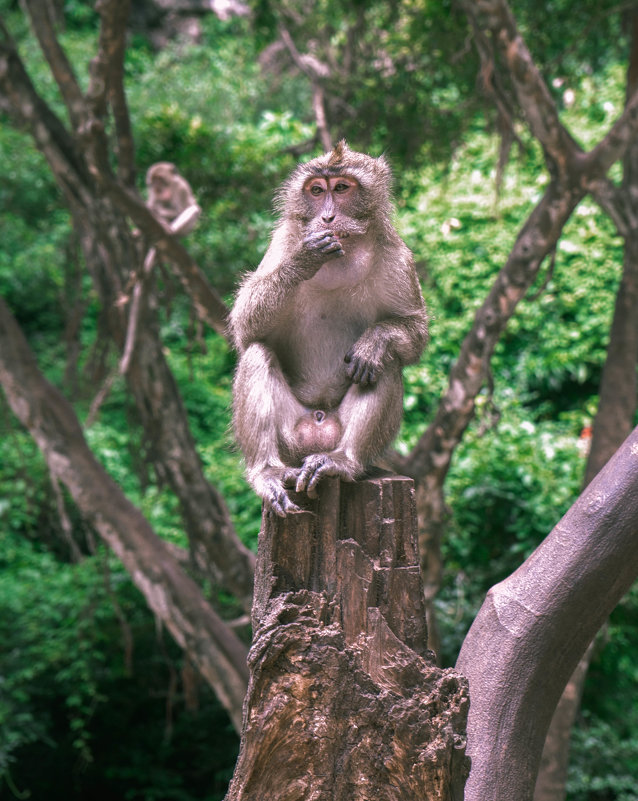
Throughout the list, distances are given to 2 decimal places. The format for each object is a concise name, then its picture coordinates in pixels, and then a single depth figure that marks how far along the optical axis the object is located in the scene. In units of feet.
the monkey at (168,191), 26.73
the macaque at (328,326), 10.03
